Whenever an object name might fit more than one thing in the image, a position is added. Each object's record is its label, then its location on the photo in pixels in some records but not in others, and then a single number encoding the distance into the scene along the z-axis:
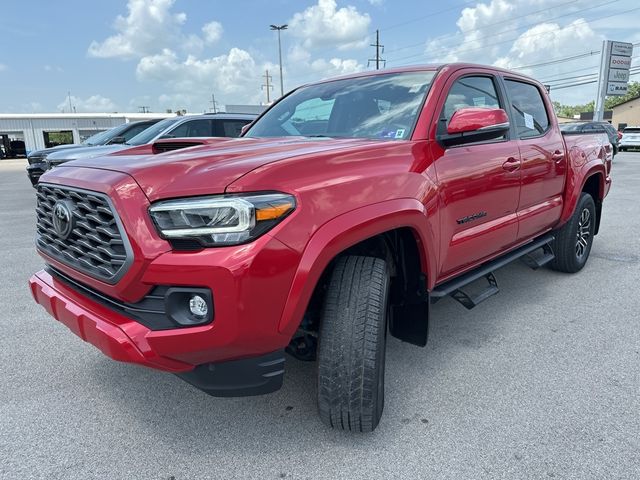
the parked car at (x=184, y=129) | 7.97
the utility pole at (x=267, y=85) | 65.81
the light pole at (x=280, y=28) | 42.42
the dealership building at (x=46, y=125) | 44.30
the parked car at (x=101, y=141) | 9.48
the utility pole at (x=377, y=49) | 47.34
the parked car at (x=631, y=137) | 28.16
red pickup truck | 1.77
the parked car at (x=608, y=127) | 14.89
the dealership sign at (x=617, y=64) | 29.42
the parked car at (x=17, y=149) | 43.50
